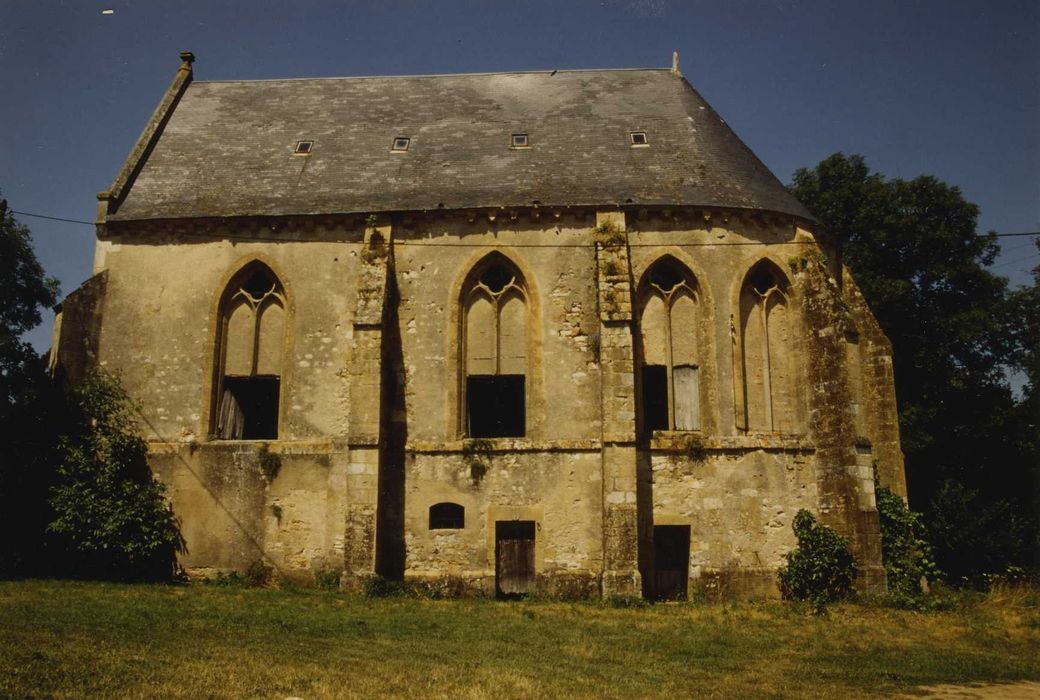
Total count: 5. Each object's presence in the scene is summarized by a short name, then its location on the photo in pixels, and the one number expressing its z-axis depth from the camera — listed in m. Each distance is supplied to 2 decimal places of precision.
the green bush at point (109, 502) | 17.77
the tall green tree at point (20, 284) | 31.95
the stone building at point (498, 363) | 18.27
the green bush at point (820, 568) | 17.56
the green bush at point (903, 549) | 18.00
